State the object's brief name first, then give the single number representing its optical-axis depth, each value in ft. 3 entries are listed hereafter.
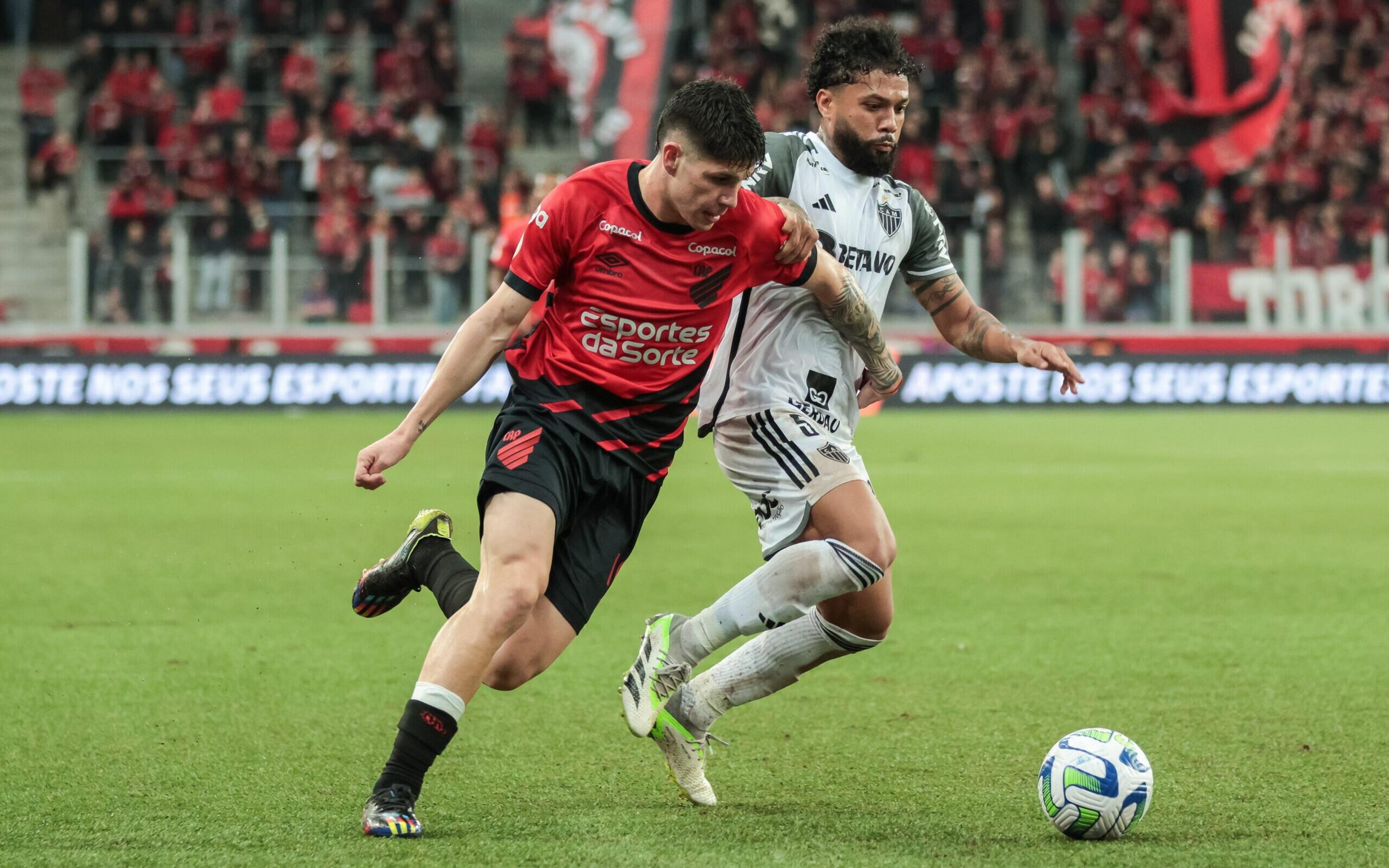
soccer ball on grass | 27.04
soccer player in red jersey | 27.63
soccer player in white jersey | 31.04
